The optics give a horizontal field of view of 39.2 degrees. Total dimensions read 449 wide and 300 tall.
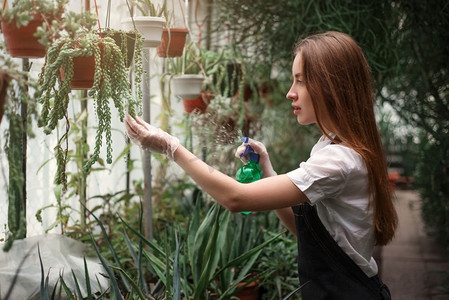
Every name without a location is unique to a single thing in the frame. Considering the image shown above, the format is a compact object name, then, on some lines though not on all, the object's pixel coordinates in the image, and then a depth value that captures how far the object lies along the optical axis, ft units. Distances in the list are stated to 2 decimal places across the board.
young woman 5.30
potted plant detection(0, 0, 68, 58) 4.77
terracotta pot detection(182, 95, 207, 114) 11.08
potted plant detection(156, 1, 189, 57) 8.34
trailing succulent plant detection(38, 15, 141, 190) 5.20
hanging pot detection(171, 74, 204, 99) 10.00
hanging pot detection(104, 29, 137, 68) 5.83
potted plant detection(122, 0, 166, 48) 6.88
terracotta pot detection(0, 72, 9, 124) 3.77
